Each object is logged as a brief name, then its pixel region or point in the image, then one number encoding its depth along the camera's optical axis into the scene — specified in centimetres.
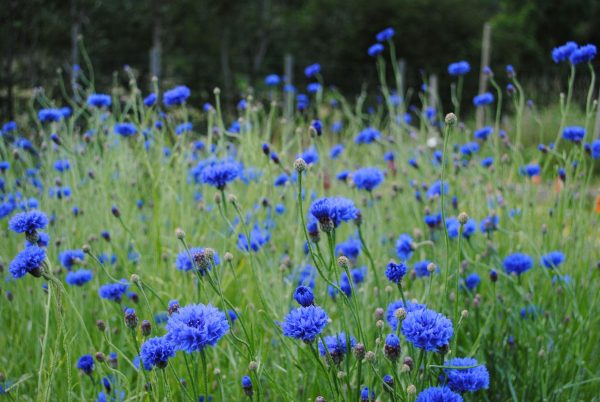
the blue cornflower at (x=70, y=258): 193
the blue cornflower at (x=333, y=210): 127
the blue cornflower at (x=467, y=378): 124
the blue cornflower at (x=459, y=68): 287
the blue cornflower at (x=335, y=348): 129
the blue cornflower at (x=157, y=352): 120
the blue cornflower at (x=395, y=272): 133
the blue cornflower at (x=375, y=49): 320
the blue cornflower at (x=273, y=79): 375
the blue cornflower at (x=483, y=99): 290
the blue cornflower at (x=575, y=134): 235
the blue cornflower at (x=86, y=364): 157
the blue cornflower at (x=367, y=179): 190
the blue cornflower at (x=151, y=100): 279
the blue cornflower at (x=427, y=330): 114
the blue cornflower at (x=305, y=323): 115
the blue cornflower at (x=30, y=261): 137
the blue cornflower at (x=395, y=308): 129
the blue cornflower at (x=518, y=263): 188
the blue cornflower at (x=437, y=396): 112
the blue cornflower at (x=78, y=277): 192
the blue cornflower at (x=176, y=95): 250
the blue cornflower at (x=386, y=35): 321
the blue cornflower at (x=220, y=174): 167
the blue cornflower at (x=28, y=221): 148
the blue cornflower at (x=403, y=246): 203
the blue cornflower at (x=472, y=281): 201
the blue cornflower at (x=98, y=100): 273
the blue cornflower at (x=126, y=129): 269
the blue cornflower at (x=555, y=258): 205
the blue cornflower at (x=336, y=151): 333
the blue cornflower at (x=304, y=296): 121
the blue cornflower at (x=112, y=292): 174
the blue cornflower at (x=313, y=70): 327
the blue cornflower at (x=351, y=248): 212
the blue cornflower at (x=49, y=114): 260
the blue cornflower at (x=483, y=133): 292
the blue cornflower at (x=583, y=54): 219
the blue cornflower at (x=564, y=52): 233
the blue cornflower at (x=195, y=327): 112
